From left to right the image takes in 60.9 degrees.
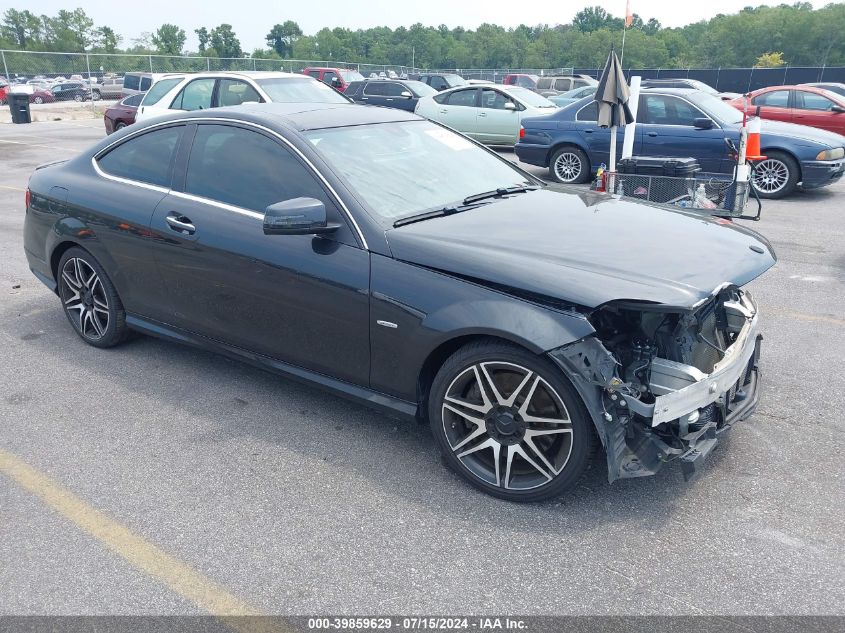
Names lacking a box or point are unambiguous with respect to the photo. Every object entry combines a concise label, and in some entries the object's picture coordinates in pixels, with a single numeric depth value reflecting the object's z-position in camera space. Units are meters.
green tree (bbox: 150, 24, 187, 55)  96.21
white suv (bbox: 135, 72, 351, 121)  11.02
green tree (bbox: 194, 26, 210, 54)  115.44
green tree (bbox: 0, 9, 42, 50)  100.06
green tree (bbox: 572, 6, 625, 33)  126.31
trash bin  23.70
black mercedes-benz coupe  2.91
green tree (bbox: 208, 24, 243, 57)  104.50
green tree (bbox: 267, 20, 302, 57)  138.62
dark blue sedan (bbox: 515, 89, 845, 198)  10.09
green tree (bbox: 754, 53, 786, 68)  74.98
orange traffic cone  7.61
